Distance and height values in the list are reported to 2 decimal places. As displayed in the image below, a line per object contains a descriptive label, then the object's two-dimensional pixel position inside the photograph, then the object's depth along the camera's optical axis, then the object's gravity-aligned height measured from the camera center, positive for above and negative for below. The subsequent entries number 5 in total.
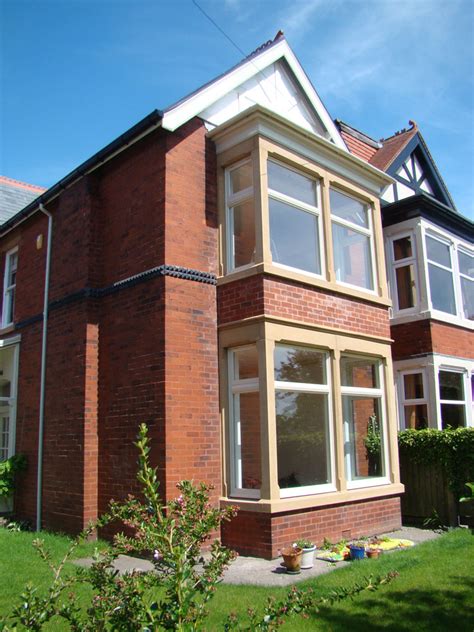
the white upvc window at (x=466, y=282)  14.89 +3.69
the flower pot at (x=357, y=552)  7.81 -1.57
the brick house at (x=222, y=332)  8.61 +1.61
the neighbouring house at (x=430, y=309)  13.01 +2.74
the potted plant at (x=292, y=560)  7.15 -1.52
